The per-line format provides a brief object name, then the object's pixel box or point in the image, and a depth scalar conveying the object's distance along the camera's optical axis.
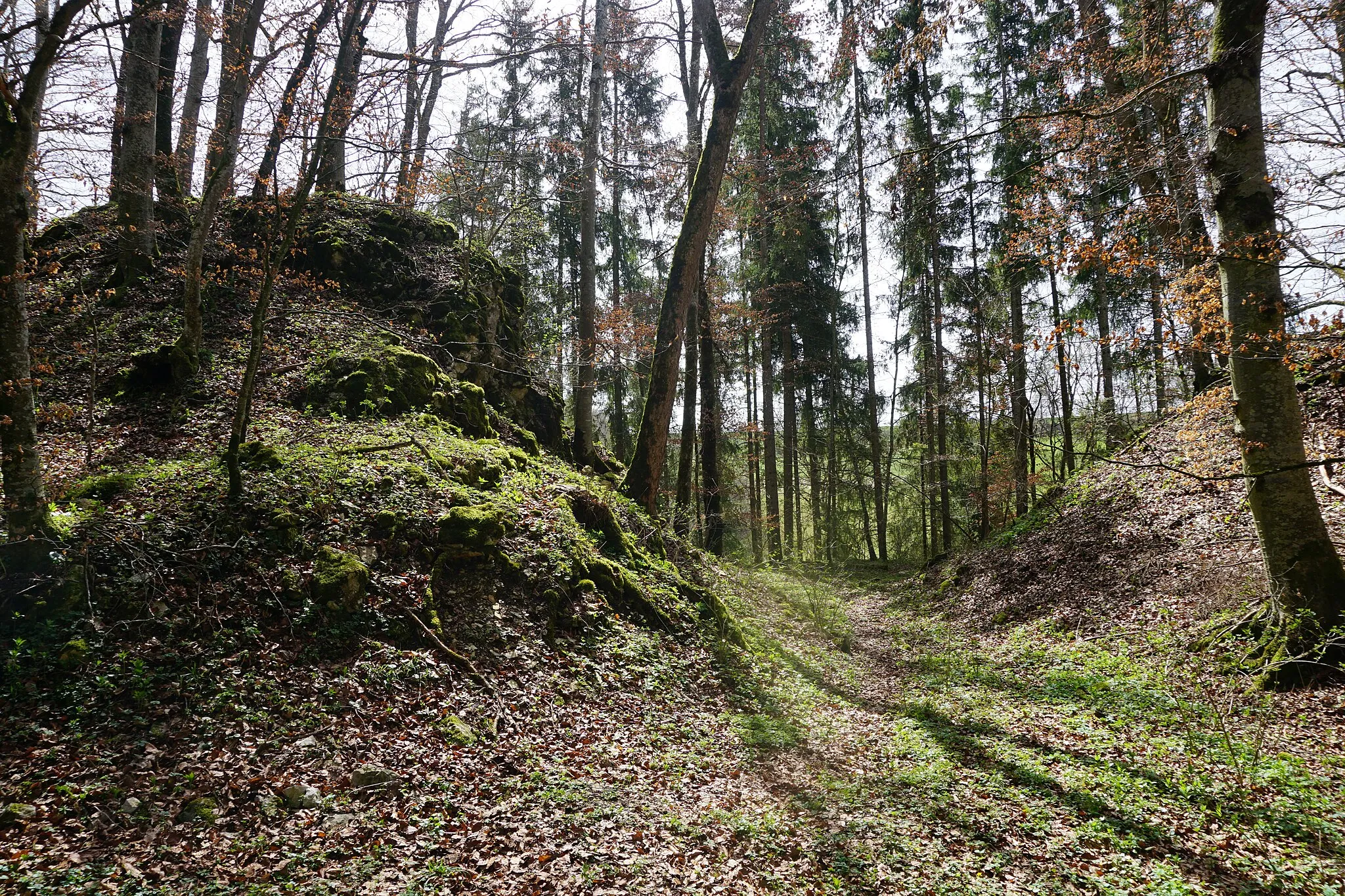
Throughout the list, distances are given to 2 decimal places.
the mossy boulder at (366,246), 10.65
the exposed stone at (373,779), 3.79
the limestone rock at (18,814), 2.93
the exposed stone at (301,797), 3.55
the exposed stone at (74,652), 3.79
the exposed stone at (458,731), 4.48
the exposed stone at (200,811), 3.26
